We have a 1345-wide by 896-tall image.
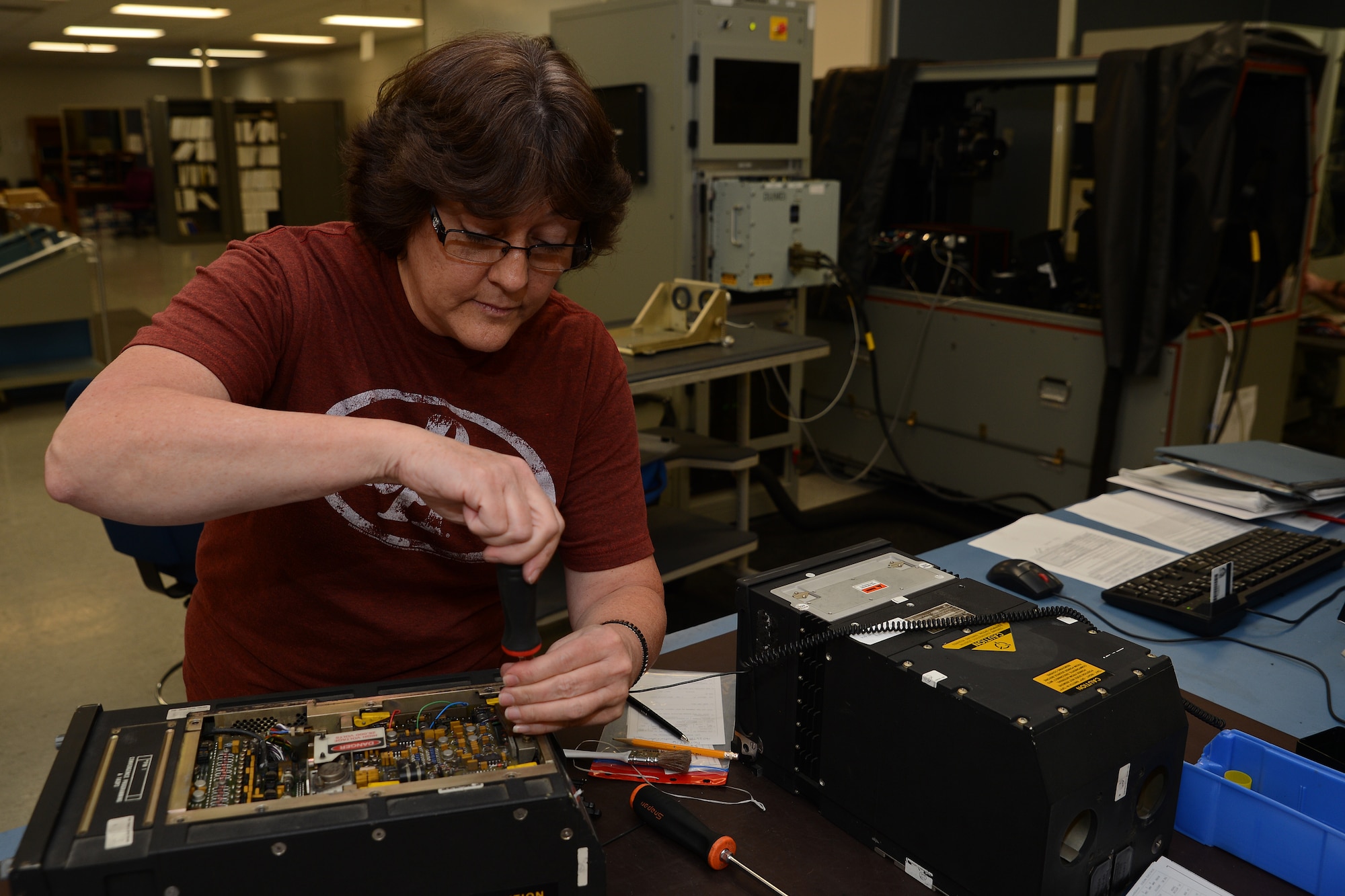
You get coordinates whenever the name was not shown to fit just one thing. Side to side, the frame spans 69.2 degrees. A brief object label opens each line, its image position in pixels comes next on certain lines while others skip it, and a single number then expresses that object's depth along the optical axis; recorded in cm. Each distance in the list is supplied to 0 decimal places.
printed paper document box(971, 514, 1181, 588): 157
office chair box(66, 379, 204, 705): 210
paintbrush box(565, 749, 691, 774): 104
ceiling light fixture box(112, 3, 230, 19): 734
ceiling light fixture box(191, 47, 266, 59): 1044
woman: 80
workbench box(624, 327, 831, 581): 264
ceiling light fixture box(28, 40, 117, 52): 980
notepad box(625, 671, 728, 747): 112
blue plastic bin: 86
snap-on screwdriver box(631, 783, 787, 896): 89
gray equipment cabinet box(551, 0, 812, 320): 325
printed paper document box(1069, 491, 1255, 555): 170
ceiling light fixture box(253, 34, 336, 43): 899
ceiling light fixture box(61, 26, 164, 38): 868
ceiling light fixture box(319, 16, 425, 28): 734
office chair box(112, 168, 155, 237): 1131
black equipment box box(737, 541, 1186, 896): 77
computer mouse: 146
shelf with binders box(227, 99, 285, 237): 852
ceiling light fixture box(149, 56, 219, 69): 1148
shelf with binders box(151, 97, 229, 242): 838
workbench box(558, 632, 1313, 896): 88
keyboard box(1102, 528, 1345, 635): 138
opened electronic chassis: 65
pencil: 106
